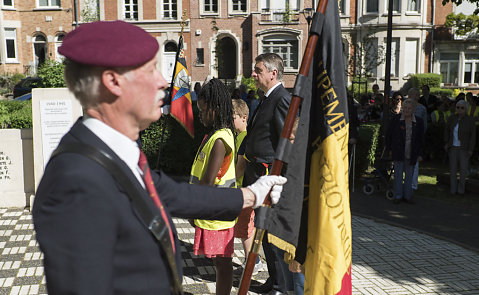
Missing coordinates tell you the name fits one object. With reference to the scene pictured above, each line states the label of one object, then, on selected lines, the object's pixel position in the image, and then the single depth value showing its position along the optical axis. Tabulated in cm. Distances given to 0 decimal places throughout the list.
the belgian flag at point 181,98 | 730
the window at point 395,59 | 3506
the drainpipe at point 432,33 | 3516
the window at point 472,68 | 3588
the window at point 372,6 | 3469
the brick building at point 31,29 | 3597
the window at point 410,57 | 3525
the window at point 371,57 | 3262
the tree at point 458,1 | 1142
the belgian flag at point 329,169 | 289
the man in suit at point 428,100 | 1363
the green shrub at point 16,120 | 923
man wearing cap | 139
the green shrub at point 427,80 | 3309
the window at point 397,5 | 3488
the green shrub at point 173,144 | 1022
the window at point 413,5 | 3493
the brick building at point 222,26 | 3525
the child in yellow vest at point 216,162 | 399
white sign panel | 741
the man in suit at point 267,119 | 427
